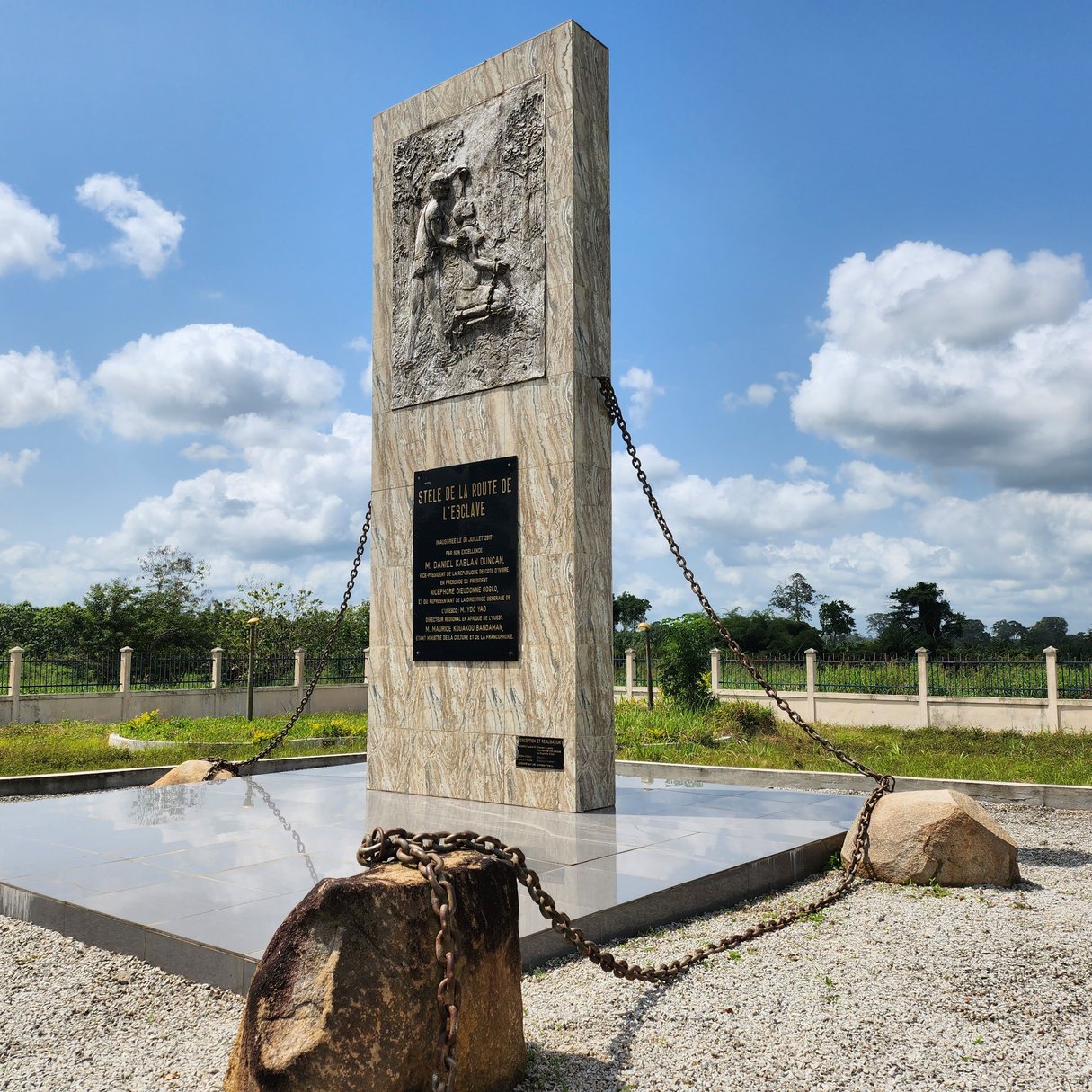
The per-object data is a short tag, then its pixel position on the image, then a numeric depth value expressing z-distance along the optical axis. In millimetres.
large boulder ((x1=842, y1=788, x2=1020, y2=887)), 6141
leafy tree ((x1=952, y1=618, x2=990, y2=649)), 38966
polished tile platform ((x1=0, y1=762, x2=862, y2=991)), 4695
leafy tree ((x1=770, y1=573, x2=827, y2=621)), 55125
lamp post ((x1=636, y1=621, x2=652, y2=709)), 22109
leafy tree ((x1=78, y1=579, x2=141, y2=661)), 30156
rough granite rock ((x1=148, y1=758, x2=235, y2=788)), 10328
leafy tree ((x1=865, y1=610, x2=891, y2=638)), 45544
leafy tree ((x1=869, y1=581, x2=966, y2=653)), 42281
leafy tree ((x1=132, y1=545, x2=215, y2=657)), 31750
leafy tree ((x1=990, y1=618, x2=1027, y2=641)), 51697
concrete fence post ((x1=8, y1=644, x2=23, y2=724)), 20891
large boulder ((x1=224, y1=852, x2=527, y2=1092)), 2689
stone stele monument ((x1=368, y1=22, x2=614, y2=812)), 7844
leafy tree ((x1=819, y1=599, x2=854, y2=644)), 47594
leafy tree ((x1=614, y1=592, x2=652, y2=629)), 51844
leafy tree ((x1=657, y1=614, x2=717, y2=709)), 18344
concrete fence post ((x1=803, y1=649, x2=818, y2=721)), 22219
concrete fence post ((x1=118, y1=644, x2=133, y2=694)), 22359
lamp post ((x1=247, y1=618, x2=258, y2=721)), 21188
